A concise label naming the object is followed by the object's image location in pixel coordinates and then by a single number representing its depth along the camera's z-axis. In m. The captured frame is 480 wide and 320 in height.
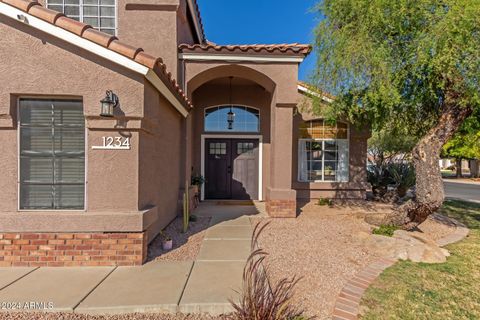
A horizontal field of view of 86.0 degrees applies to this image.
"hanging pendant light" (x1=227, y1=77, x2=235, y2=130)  10.19
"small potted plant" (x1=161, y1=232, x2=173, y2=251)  4.95
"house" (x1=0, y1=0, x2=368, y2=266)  4.04
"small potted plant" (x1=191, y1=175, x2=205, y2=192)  9.12
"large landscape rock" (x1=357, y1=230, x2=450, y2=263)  4.96
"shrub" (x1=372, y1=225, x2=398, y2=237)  5.86
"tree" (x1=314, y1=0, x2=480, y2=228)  5.11
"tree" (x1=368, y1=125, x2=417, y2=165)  12.56
